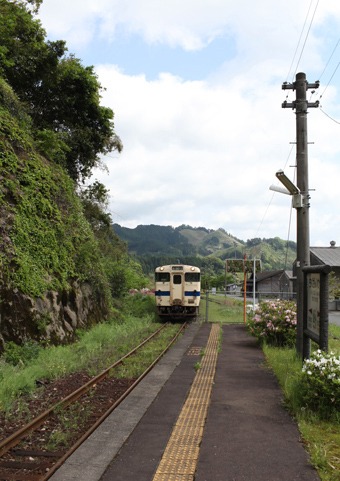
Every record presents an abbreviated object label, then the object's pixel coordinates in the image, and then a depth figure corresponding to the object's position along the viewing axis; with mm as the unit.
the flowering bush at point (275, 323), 12398
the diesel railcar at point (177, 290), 22953
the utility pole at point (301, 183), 9938
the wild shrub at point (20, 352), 9508
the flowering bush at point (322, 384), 6121
